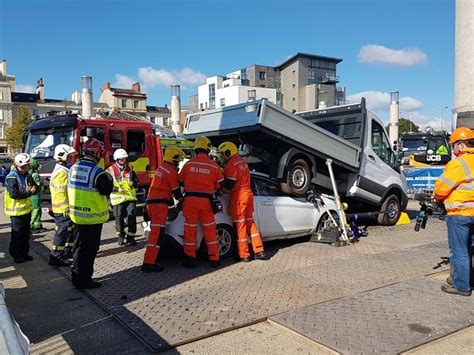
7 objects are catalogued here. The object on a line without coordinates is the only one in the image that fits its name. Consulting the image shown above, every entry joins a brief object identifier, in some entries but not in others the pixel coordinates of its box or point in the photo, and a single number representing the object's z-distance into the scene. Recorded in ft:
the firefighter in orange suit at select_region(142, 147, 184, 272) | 20.94
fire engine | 35.68
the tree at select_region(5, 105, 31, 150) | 157.13
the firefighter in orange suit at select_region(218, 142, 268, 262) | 22.04
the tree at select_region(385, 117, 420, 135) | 269.60
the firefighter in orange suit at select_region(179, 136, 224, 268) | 20.83
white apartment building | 219.41
